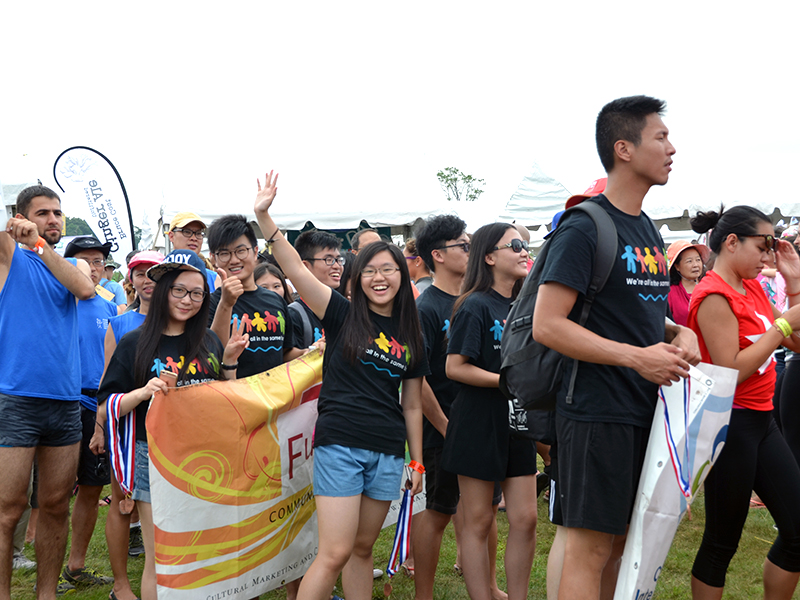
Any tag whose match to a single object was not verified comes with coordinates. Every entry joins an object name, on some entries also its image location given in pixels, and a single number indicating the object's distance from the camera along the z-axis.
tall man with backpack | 2.46
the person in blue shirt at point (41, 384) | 3.66
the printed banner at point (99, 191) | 13.07
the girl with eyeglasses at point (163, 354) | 3.54
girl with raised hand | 3.21
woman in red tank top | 3.19
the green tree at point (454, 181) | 58.38
